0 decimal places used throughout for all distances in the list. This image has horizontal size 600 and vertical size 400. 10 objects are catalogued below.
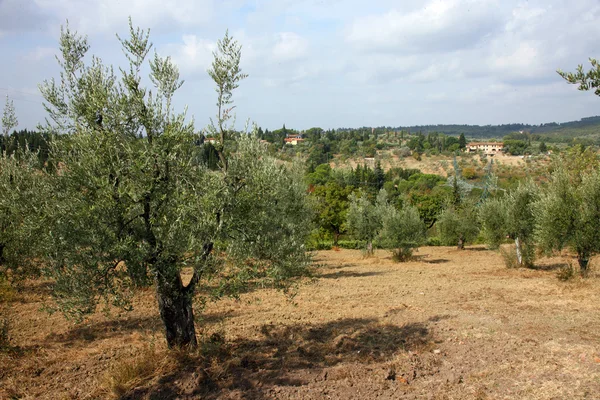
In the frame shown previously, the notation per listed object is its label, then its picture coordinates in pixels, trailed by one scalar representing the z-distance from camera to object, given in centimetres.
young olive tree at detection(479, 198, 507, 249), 2836
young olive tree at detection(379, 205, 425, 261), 3406
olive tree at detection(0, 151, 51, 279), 906
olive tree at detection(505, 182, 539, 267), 2521
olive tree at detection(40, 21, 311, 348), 775
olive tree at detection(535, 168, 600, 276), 1977
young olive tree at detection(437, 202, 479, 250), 4294
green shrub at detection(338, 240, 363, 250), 5416
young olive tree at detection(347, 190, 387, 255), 3759
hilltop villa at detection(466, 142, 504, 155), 16150
